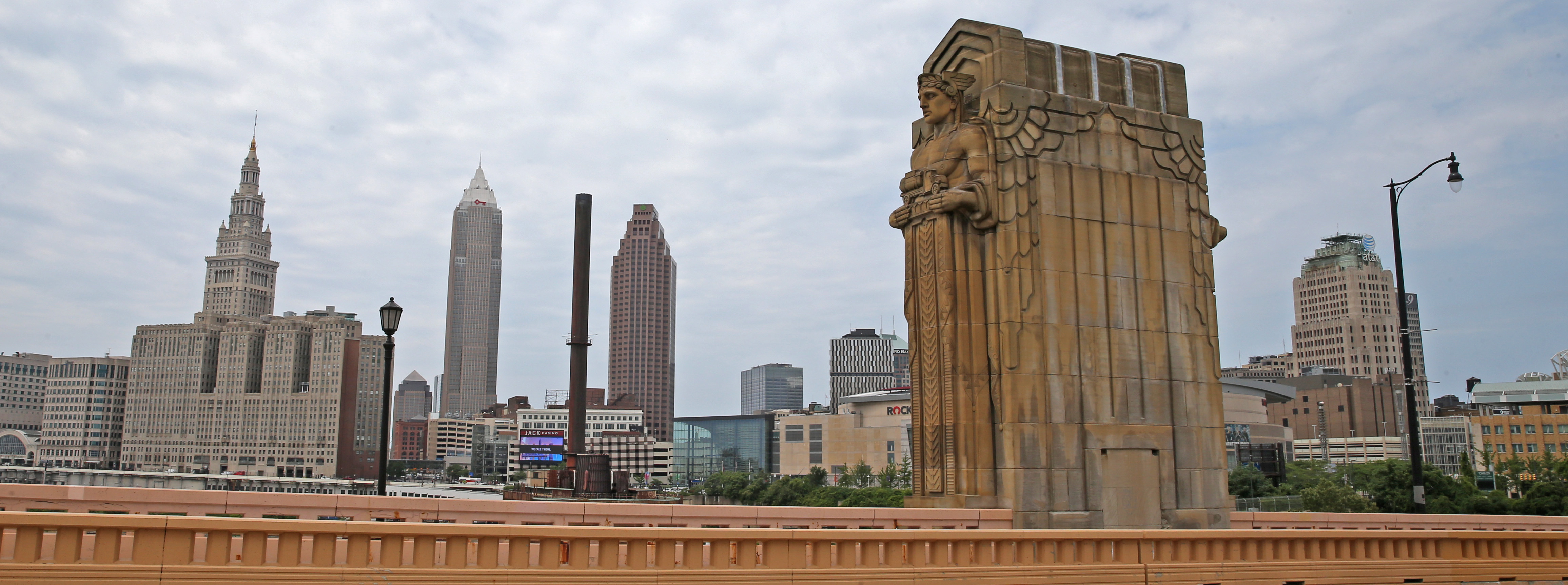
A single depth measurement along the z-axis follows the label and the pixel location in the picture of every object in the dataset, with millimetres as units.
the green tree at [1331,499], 49688
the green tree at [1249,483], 74250
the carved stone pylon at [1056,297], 20750
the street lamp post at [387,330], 20344
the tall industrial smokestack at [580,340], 79500
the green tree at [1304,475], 78750
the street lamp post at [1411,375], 21281
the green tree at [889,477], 115562
